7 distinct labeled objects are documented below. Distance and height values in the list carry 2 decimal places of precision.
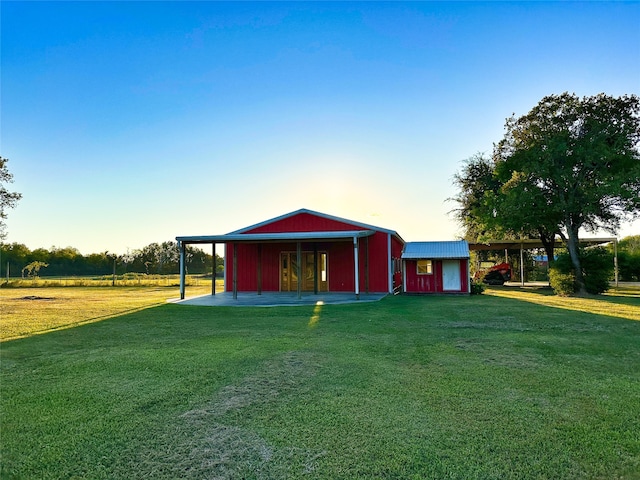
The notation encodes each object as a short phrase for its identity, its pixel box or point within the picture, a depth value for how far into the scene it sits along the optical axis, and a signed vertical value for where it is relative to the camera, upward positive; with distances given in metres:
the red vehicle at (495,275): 25.78 -0.68
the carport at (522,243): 22.75 +1.26
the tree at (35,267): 35.34 +0.31
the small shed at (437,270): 17.17 -0.20
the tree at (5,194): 16.78 +3.26
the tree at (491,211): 17.66 +2.69
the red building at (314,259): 16.64 +0.33
